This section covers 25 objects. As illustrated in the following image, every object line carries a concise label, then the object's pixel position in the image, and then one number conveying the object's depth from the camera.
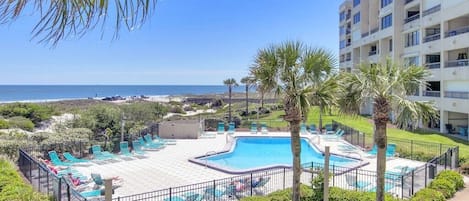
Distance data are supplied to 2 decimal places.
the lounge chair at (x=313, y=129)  29.07
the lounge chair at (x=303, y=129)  29.45
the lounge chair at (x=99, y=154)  19.59
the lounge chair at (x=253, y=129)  30.11
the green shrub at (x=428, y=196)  11.63
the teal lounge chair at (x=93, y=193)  13.14
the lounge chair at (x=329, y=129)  27.93
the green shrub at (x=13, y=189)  9.50
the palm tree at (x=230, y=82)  41.22
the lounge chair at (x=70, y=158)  18.17
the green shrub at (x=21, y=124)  28.00
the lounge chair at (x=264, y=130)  29.89
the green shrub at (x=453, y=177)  13.47
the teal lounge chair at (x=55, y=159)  17.22
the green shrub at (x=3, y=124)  26.18
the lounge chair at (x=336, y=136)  26.39
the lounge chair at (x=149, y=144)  23.05
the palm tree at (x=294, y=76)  10.70
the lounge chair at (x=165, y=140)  25.11
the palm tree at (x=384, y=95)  10.51
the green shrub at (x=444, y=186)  12.69
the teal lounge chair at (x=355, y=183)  14.31
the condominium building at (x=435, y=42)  26.73
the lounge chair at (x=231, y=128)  29.89
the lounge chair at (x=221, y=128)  30.67
